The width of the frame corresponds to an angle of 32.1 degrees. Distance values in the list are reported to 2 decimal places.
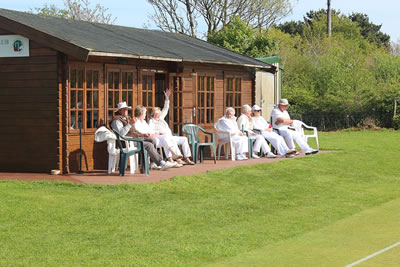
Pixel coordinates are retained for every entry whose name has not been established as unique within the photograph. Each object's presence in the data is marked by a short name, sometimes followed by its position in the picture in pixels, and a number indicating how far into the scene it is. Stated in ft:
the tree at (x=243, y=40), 100.94
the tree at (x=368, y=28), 199.41
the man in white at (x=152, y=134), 42.11
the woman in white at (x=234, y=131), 50.24
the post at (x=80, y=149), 40.86
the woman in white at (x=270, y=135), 52.26
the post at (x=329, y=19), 152.35
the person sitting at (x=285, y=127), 52.80
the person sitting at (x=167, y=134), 43.99
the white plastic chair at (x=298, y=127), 55.26
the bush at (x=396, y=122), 89.10
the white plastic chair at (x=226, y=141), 50.14
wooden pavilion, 40.42
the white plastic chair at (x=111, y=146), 40.81
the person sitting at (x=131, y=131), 41.16
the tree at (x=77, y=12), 129.59
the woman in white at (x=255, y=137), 52.01
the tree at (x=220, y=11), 126.52
